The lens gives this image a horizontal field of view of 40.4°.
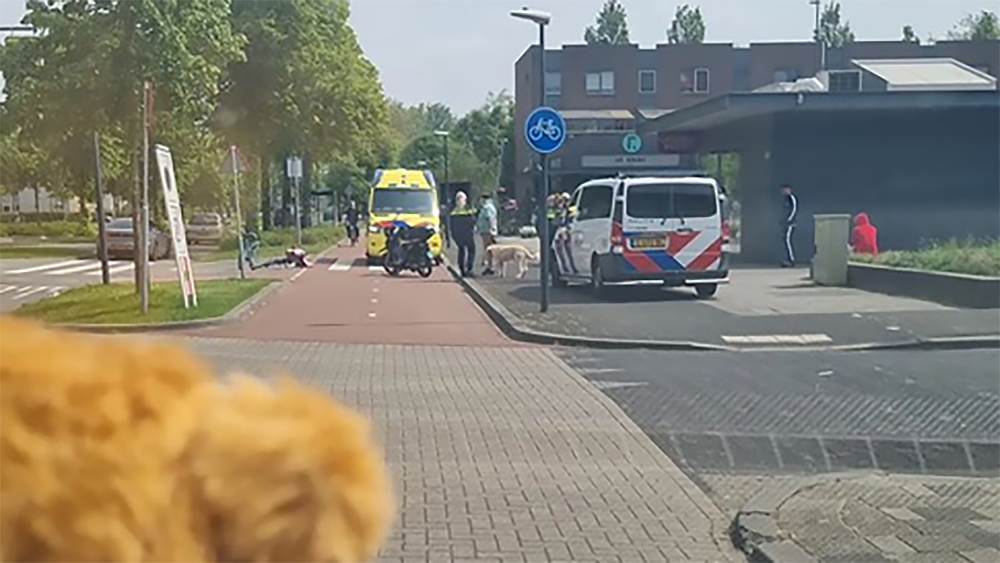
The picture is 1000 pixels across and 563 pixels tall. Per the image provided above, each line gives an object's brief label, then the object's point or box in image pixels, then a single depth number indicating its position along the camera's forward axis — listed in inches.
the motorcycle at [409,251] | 1140.5
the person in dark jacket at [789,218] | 1115.9
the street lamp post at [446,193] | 1569.6
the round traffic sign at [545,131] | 713.0
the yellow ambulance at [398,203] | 1299.2
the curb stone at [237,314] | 620.7
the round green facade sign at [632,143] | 1784.0
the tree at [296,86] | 1022.3
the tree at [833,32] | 2921.5
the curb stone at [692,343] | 559.8
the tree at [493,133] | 3289.9
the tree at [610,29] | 4063.0
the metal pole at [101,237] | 937.9
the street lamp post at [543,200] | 734.5
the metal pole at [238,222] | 972.3
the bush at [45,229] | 2253.9
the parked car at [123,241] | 1432.1
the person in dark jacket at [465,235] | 1115.3
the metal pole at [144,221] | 686.5
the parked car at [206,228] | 1750.7
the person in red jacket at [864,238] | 1031.0
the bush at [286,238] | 1656.0
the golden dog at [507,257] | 1088.8
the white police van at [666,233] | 815.7
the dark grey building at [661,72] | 2842.0
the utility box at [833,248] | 912.3
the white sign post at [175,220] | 730.8
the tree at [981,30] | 2849.4
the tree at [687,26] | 3917.3
